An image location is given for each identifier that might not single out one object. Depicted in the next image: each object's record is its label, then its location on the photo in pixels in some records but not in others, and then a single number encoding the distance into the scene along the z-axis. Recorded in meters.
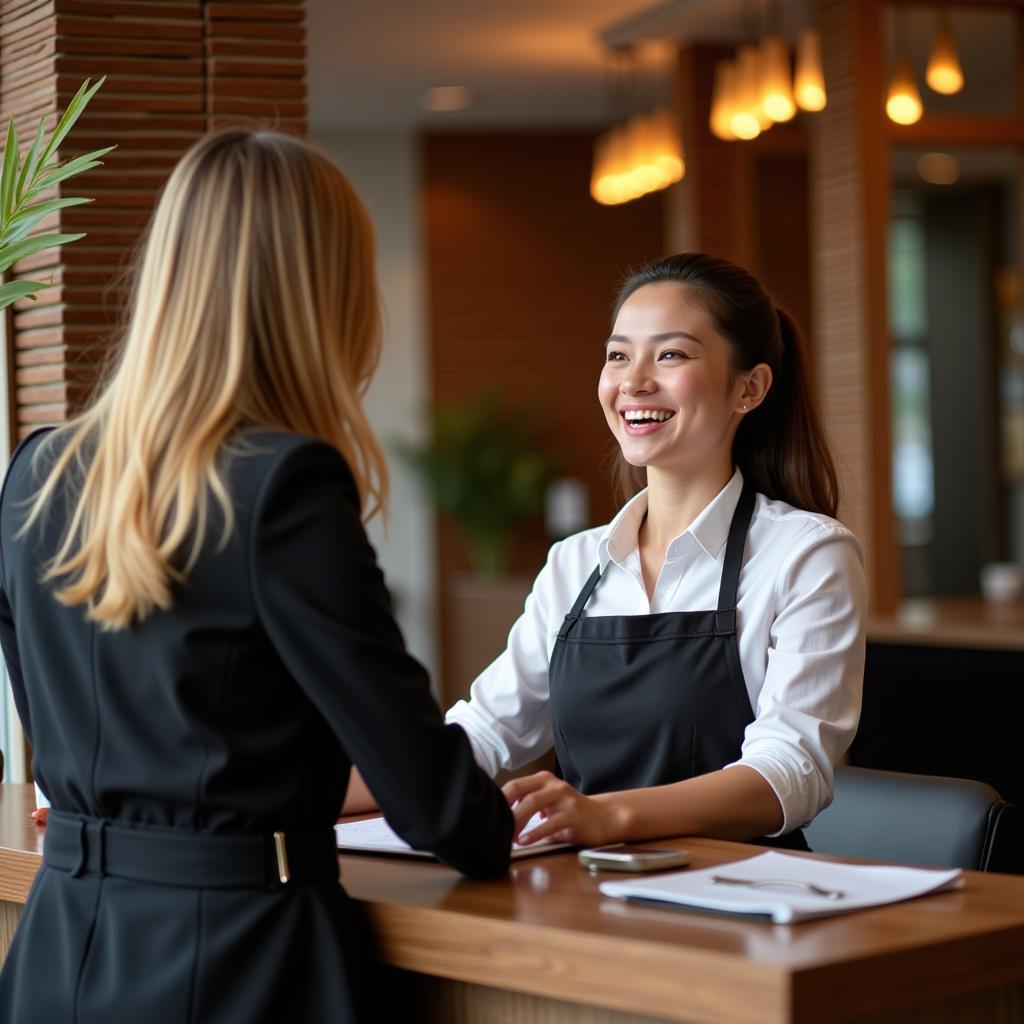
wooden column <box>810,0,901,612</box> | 6.59
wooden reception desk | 1.46
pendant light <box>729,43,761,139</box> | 6.39
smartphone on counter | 1.87
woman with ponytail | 2.25
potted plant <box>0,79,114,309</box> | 2.72
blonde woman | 1.59
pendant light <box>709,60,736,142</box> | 6.50
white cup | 6.61
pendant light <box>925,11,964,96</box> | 6.13
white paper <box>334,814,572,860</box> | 1.99
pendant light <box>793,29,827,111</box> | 6.11
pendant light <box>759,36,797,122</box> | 6.28
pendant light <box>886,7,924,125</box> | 6.03
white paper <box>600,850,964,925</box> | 1.62
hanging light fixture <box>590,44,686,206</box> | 7.43
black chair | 2.39
